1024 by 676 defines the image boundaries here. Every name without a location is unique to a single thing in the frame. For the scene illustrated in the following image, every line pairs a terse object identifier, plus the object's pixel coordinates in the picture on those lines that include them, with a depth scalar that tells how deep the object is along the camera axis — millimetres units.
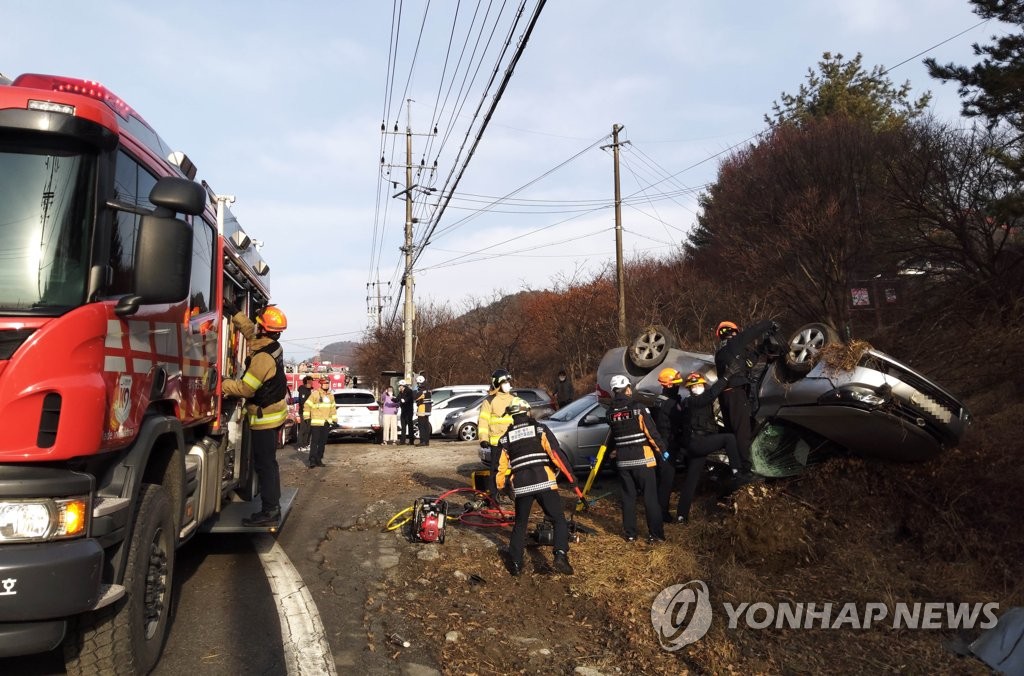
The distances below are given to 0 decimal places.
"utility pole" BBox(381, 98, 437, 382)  28547
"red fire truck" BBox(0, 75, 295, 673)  3078
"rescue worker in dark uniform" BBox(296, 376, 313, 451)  15291
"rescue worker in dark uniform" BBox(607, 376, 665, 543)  7438
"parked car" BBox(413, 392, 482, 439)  21703
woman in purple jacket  19000
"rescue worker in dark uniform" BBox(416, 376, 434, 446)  18422
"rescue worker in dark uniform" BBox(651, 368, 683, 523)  8625
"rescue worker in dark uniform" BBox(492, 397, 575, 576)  6605
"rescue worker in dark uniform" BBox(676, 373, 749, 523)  7938
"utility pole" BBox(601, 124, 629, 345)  24359
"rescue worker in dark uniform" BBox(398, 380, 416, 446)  19016
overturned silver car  6625
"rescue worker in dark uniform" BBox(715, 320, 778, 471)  7949
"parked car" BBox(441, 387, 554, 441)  20344
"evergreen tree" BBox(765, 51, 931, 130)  27156
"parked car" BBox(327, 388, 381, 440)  19250
